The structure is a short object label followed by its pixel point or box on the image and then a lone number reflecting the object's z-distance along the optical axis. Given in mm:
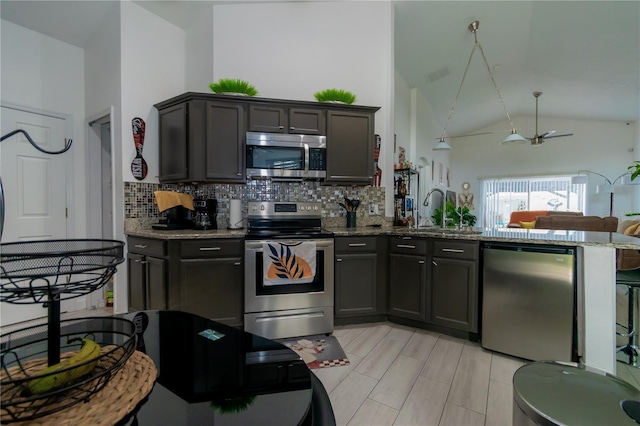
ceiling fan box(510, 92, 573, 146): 6313
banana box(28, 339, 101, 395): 483
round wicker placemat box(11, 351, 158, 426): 480
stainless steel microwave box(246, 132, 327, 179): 2938
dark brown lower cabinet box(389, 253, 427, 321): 2758
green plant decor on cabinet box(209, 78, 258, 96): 2951
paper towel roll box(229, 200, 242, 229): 3053
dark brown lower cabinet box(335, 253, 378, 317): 2836
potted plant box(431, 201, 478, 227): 3188
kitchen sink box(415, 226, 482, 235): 2680
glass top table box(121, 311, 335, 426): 562
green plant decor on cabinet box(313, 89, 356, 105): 3174
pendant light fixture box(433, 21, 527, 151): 3883
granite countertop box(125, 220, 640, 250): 2099
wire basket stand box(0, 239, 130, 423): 466
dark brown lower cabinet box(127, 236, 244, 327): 2484
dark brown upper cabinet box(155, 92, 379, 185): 2885
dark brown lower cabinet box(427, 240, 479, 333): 2506
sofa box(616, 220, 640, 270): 3139
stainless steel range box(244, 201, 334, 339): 2582
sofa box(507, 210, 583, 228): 7547
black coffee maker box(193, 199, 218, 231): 3028
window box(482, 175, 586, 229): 8289
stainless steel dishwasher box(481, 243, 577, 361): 2125
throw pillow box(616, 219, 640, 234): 5081
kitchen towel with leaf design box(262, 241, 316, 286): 2580
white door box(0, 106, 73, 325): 2918
